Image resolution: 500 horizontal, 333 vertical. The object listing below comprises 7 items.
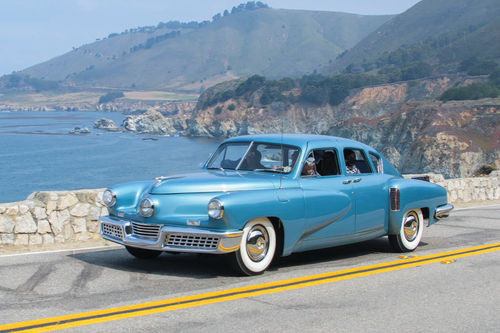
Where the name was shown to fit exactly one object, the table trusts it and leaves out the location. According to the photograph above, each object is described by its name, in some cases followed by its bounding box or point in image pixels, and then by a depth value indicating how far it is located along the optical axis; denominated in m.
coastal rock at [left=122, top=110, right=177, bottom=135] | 186.50
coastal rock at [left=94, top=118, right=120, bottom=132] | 182.25
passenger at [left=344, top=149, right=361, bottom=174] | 8.36
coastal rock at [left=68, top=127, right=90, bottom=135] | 163.57
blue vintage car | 6.57
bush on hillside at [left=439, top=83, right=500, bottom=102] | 118.12
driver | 7.59
